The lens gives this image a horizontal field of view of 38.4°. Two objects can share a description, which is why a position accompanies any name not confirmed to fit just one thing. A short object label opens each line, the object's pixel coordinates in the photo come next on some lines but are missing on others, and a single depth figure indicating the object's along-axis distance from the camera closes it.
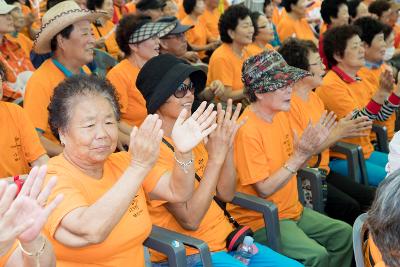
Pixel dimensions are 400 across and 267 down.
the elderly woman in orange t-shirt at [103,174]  1.81
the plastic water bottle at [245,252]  2.53
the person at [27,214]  1.44
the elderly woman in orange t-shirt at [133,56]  3.83
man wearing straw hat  3.16
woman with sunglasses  2.36
